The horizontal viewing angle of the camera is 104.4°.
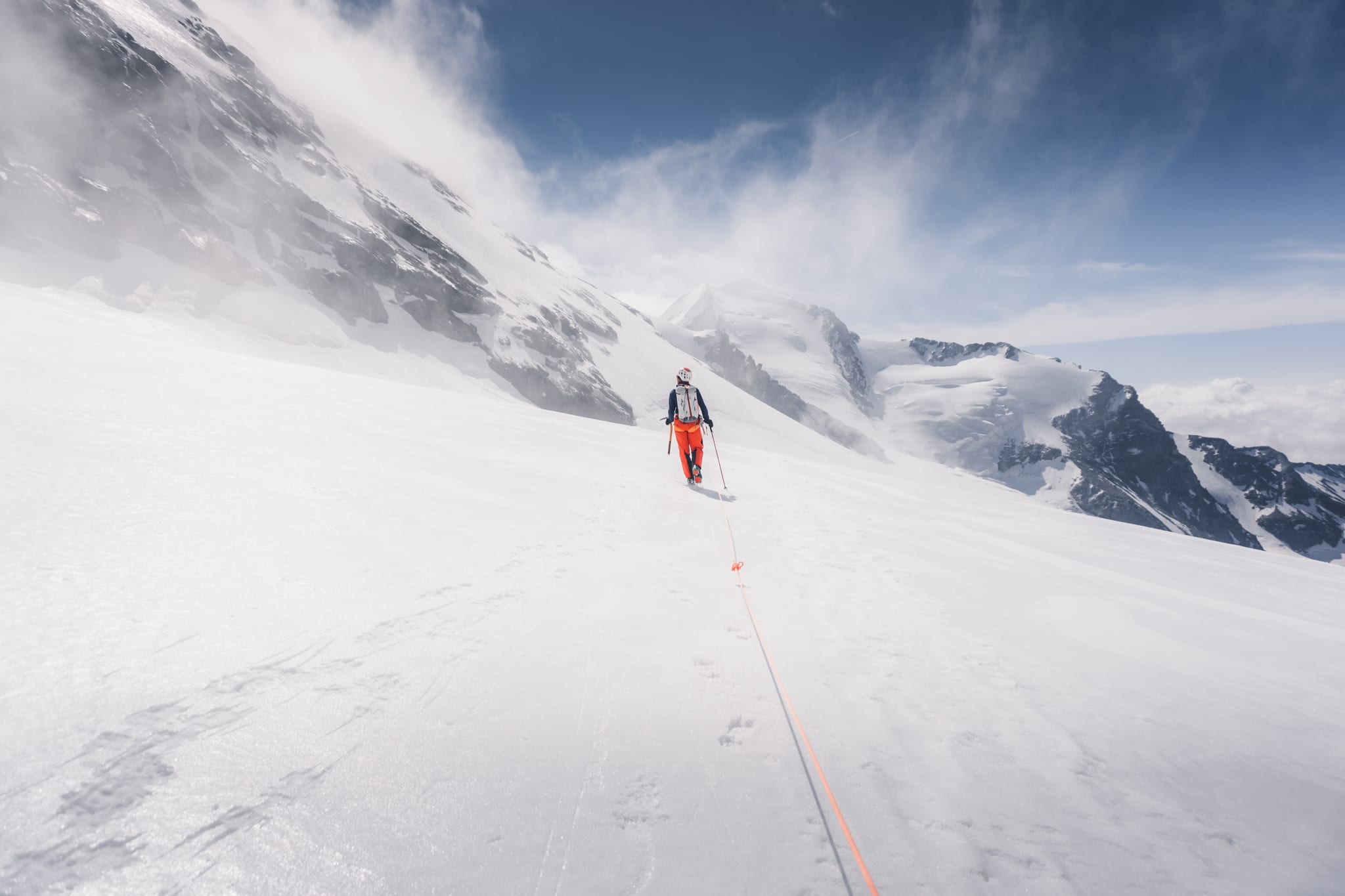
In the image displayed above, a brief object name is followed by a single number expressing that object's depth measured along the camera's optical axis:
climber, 11.61
